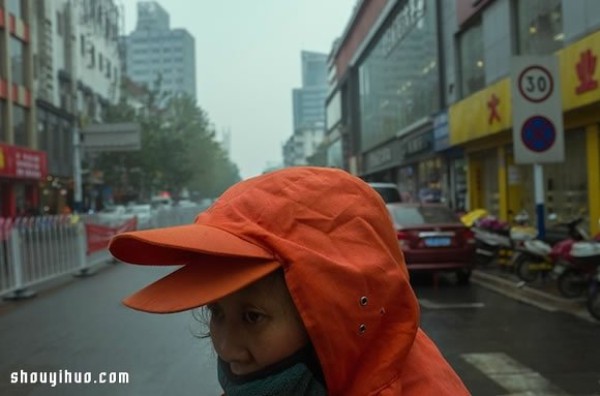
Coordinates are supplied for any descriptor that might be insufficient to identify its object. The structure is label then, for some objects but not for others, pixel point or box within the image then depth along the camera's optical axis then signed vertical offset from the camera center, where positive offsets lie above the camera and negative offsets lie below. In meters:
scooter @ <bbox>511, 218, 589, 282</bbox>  9.58 -1.09
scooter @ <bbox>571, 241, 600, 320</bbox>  7.53 -1.00
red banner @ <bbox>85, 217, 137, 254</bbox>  14.42 -0.88
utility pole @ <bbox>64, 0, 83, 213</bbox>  42.75 +10.21
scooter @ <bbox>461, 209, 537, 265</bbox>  11.52 -0.92
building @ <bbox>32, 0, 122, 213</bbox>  36.53 +8.06
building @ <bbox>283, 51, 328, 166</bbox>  172.75 +27.10
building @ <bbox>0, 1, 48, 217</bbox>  30.58 +4.10
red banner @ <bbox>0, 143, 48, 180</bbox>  28.78 +1.80
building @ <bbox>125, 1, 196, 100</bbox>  134.50 +30.44
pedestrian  1.09 -0.16
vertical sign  9.72 +1.09
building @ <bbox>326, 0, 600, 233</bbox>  13.02 +2.59
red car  10.62 -0.92
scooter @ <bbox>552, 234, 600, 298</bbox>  8.08 -1.11
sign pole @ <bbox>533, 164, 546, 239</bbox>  10.32 -0.29
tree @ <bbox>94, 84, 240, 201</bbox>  47.97 +3.78
